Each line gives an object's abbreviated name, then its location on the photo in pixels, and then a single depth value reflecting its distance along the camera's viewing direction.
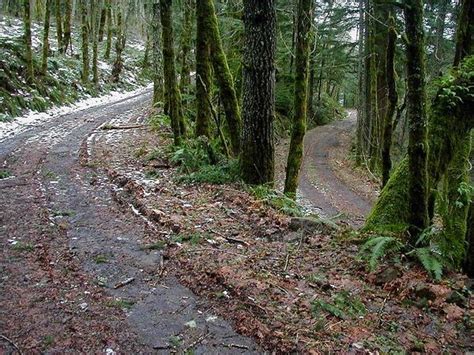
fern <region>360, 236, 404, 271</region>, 4.86
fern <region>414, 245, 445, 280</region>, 4.50
